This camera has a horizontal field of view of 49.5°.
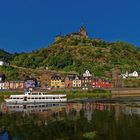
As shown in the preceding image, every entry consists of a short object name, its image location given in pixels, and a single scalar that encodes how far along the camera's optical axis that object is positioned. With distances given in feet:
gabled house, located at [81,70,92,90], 226.44
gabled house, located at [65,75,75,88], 232.16
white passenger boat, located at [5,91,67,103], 168.97
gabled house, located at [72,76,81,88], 231.37
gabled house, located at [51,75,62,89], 233.10
